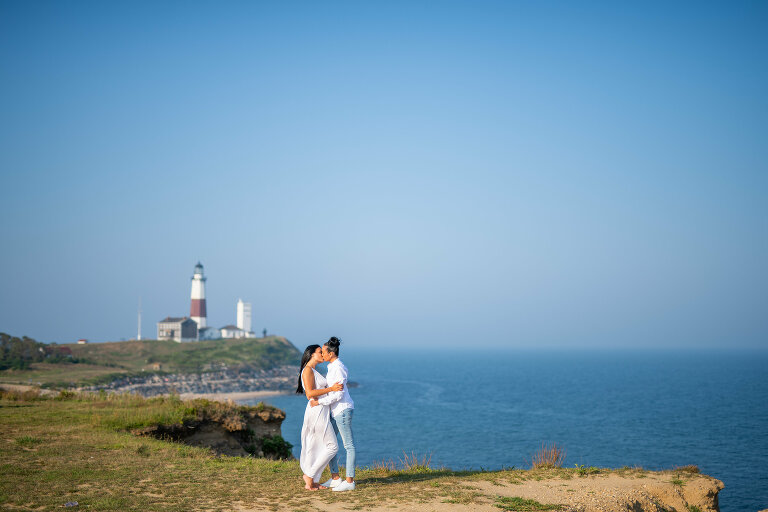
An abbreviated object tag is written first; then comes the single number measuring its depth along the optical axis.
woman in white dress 10.12
